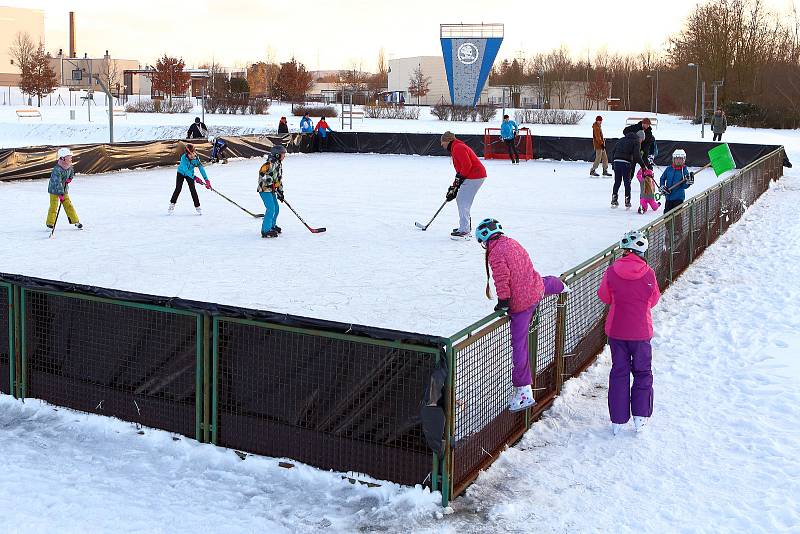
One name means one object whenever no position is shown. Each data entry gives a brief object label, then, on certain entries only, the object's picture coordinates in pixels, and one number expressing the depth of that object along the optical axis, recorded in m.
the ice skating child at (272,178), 12.73
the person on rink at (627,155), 15.90
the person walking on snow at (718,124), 35.91
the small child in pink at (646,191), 16.05
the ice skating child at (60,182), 13.28
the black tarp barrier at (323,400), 5.23
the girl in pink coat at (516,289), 5.91
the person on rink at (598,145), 21.77
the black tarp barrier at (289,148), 21.95
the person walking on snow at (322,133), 33.47
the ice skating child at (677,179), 12.84
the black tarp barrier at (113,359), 6.04
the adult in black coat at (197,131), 26.59
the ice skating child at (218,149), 25.94
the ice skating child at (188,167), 15.45
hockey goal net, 30.83
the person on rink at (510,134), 28.14
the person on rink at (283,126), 34.81
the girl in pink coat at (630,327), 6.01
